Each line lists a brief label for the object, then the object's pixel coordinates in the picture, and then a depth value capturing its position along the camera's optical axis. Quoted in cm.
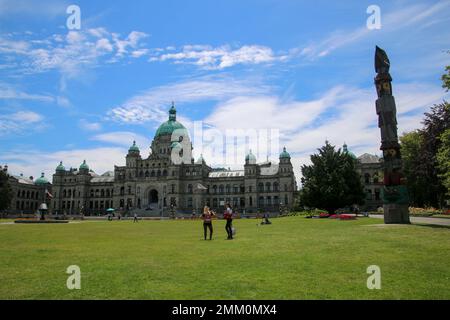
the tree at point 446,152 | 2803
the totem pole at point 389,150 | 2598
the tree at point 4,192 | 7513
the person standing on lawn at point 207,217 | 1887
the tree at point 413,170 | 4978
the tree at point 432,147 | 4338
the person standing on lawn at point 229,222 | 1921
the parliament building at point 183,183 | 10100
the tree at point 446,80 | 2645
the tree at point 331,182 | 5109
